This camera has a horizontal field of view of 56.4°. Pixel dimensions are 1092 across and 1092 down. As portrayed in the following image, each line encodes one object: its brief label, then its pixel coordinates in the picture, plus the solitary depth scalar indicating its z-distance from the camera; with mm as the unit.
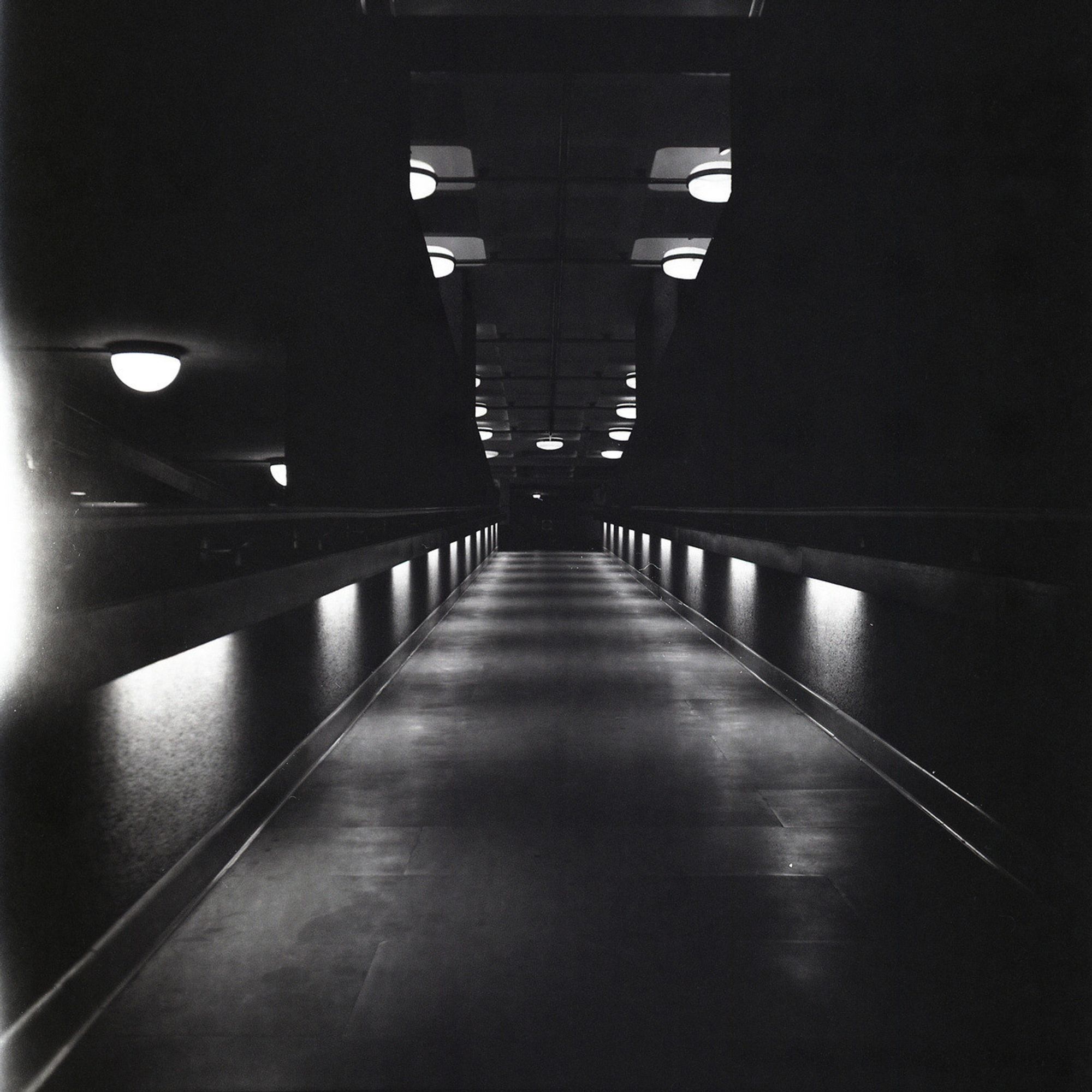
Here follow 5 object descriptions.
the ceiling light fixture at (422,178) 10195
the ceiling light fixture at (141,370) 9852
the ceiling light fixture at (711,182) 9984
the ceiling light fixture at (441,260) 12273
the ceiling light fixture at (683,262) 12336
